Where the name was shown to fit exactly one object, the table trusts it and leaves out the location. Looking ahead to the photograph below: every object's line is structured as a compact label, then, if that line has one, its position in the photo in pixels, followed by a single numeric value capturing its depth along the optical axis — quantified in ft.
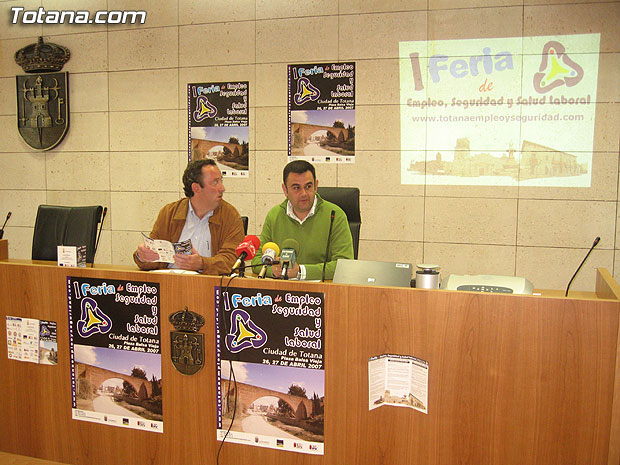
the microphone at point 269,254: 5.88
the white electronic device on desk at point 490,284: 5.52
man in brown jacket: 8.70
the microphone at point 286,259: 5.91
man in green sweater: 8.71
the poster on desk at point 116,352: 5.49
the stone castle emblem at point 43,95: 14.55
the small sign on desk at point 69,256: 5.98
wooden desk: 4.37
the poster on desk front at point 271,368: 5.02
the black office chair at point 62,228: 9.72
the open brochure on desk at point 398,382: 4.74
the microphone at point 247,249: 5.75
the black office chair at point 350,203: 9.88
